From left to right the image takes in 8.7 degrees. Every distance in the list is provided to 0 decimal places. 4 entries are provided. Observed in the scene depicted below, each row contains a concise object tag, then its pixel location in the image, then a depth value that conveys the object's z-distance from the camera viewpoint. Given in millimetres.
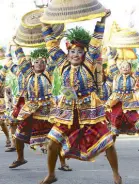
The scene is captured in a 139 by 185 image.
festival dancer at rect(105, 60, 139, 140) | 16300
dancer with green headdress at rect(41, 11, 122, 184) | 11044
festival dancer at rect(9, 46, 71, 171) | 13862
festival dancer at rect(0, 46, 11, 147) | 19107
